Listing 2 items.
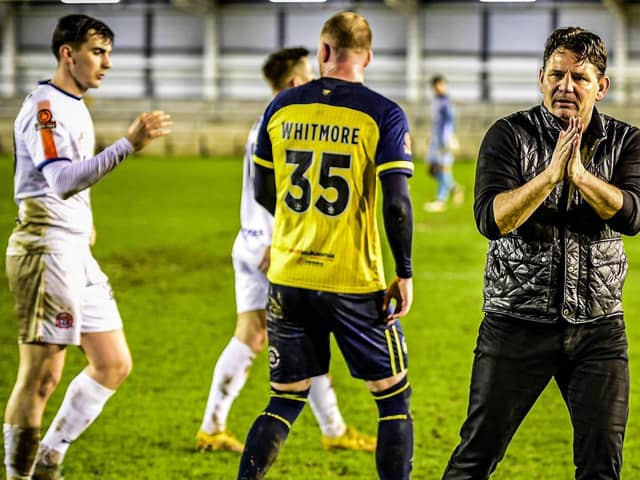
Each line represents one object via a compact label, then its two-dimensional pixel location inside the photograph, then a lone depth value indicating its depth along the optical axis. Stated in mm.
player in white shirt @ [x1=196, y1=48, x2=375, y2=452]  10199
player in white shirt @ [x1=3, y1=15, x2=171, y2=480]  8385
